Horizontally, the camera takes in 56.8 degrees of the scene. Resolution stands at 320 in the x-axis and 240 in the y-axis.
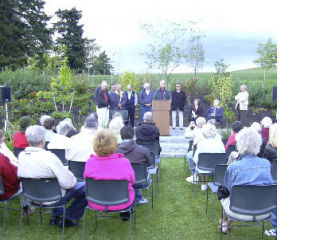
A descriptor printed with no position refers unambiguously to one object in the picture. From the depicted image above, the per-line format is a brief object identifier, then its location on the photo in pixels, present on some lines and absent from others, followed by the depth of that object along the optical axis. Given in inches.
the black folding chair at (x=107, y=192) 124.0
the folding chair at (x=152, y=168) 187.6
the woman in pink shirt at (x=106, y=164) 128.1
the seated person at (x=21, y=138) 192.1
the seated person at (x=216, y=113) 393.7
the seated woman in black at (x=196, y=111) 389.1
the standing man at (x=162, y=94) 398.9
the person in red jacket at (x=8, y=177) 137.5
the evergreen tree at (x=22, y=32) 1138.0
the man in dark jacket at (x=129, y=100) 399.3
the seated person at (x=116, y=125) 203.6
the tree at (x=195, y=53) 710.5
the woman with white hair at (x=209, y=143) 194.2
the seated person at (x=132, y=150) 162.7
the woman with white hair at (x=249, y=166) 122.5
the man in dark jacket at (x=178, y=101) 413.7
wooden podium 372.5
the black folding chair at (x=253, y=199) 116.6
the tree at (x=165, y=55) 686.5
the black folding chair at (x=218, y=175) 158.1
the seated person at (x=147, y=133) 231.1
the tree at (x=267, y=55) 742.5
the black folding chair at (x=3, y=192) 136.2
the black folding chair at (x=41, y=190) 129.6
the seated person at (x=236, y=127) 213.0
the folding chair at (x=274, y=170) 154.6
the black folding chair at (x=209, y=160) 184.4
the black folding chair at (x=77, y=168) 158.7
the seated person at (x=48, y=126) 212.5
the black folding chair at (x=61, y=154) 189.0
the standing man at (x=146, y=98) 402.6
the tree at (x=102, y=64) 1403.4
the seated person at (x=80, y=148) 167.9
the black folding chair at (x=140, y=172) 156.1
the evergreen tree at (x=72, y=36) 1273.4
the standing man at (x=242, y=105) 442.6
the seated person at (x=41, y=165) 130.7
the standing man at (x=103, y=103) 387.6
